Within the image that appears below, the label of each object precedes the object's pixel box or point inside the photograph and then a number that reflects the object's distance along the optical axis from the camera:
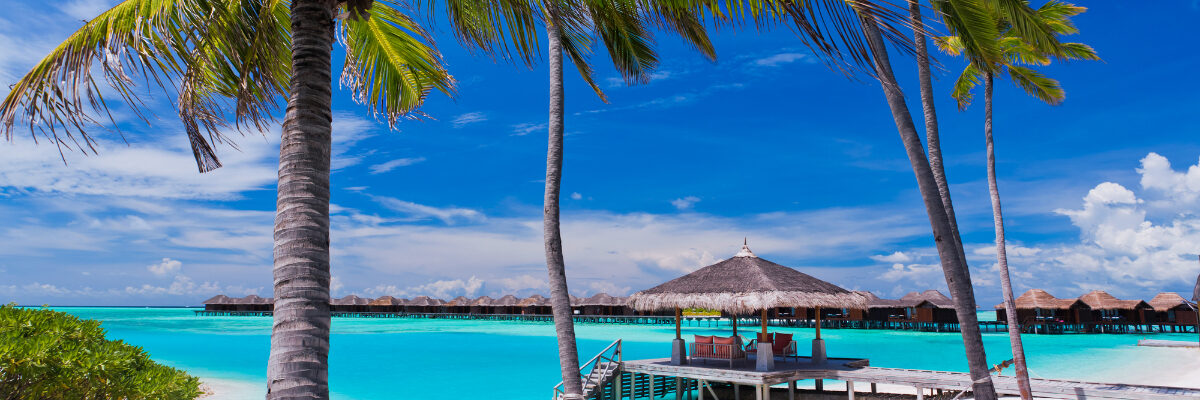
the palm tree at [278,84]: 3.23
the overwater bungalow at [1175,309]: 41.56
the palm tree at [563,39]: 5.40
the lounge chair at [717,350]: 13.58
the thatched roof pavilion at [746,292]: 12.96
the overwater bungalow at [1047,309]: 42.09
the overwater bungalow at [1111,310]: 42.06
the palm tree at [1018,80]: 11.58
